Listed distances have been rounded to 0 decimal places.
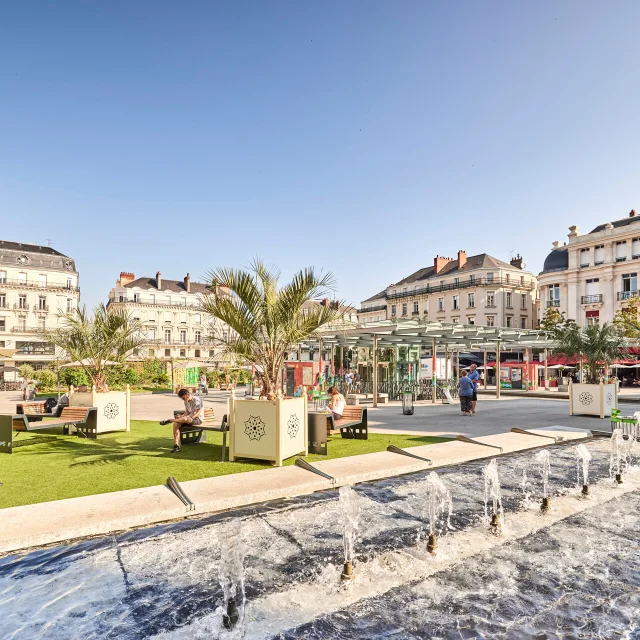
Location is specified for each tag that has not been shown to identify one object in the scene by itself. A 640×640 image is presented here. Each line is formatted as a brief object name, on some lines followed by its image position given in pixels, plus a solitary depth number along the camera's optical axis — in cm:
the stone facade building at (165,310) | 6994
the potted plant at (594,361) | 1550
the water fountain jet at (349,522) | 420
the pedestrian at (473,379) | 1606
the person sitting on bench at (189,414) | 935
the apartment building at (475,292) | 5766
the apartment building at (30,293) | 5582
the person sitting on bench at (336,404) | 1032
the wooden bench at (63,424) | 911
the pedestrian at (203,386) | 2786
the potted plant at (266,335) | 824
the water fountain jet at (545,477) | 600
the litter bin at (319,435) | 898
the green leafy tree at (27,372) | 3226
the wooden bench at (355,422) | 1037
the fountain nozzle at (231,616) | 348
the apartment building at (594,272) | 4709
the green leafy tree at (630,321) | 2389
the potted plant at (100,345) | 1211
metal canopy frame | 1858
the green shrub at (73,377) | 2888
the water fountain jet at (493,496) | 539
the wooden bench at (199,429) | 907
